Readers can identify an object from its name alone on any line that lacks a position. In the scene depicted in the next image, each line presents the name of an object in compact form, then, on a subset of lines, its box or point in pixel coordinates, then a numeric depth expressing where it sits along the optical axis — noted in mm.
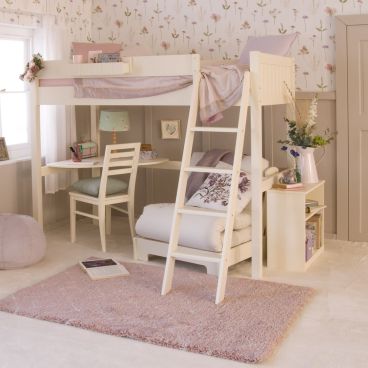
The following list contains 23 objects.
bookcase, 4547
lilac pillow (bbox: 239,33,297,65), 5051
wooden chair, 5055
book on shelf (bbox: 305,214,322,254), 4852
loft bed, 4352
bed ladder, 3971
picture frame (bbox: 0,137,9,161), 5492
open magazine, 4425
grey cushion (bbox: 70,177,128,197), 5234
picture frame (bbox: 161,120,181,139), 6012
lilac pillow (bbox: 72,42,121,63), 5827
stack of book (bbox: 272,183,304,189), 4664
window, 5590
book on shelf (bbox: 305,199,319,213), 4776
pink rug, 3363
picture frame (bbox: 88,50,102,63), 4930
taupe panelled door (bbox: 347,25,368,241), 5203
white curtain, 5688
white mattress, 4406
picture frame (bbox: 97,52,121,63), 4754
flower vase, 4922
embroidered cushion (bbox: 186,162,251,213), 4672
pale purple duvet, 4344
